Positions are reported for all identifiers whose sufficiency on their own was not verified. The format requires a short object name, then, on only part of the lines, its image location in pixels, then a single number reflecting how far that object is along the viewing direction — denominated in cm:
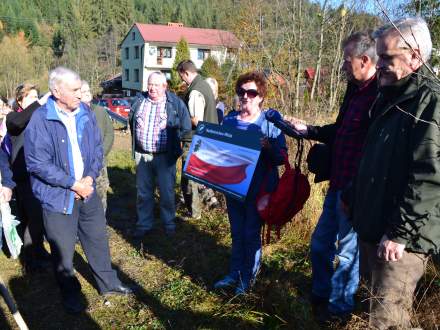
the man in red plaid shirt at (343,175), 253
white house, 4788
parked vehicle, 2450
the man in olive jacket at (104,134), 463
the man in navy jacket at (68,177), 300
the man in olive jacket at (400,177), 175
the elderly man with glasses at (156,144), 452
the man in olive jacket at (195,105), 519
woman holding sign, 309
